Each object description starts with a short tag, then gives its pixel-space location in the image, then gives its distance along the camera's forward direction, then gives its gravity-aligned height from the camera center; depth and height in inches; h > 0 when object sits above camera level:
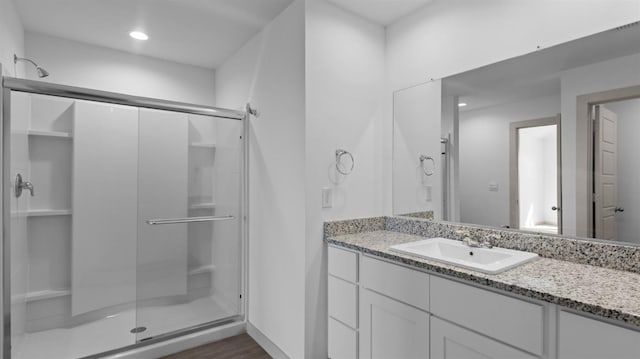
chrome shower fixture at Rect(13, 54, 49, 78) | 82.6 +28.6
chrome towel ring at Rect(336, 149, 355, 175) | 87.5 +5.7
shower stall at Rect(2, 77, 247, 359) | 92.6 -12.7
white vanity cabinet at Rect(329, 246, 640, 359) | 42.3 -22.7
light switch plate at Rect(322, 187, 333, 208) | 84.4 -3.8
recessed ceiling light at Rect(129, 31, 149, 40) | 107.4 +50.2
